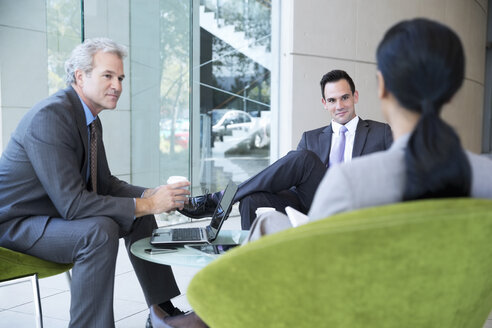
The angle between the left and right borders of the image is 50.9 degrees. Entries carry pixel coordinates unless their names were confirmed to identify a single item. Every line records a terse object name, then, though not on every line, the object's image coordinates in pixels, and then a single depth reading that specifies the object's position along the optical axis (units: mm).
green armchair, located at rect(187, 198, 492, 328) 1024
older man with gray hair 2062
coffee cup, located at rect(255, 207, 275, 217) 2248
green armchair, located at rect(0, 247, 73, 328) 2117
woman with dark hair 1079
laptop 2178
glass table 1881
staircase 5440
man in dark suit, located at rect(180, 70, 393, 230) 3100
